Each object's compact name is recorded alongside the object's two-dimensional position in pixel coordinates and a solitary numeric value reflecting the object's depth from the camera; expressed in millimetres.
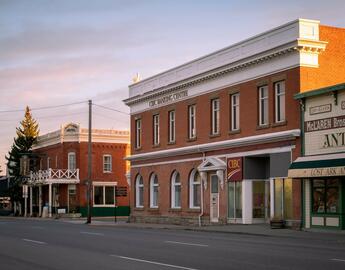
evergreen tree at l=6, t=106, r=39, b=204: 73438
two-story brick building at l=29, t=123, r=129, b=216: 66250
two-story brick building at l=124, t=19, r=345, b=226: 32875
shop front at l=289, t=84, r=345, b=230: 29438
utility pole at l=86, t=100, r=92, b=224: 48500
